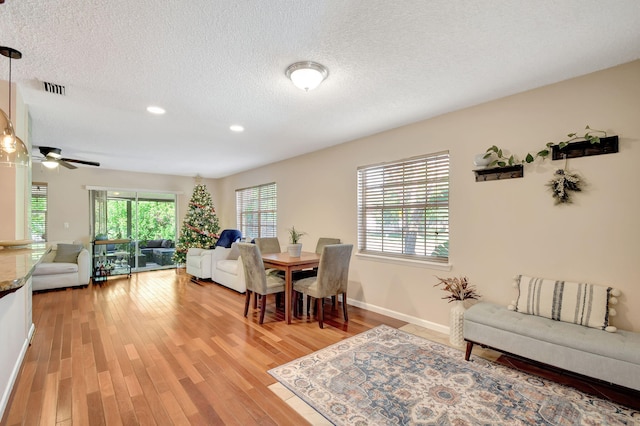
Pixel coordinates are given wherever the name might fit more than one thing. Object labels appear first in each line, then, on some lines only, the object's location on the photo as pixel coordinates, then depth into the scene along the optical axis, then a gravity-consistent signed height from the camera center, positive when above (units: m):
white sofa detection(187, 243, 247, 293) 5.26 -0.98
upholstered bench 1.90 -0.96
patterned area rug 1.91 -1.35
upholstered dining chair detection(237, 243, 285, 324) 3.58 -0.81
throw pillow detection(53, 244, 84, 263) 5.50 -0.73
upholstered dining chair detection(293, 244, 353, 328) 3.43 -0.80
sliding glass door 6.71 -0.18
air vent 2.53 +1.15
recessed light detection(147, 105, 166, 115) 3.05 +1.15
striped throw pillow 2.24 -0.72
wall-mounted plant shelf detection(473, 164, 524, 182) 2.77 +0.42
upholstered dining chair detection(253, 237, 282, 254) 4.95 -0.52
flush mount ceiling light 2.23 +1.12
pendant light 1.86 +0.56
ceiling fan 4.36 +0.88
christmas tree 6.67 -0.31
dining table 3.55 -0.64
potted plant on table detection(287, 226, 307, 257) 4.02 -0.48
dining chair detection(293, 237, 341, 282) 4.19 -0.83
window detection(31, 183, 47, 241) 5.93 +0.09
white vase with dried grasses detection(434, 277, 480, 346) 2.91 -0.90
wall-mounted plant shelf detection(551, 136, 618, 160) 2.30 +0.55
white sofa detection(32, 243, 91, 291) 5.09 -1.00
